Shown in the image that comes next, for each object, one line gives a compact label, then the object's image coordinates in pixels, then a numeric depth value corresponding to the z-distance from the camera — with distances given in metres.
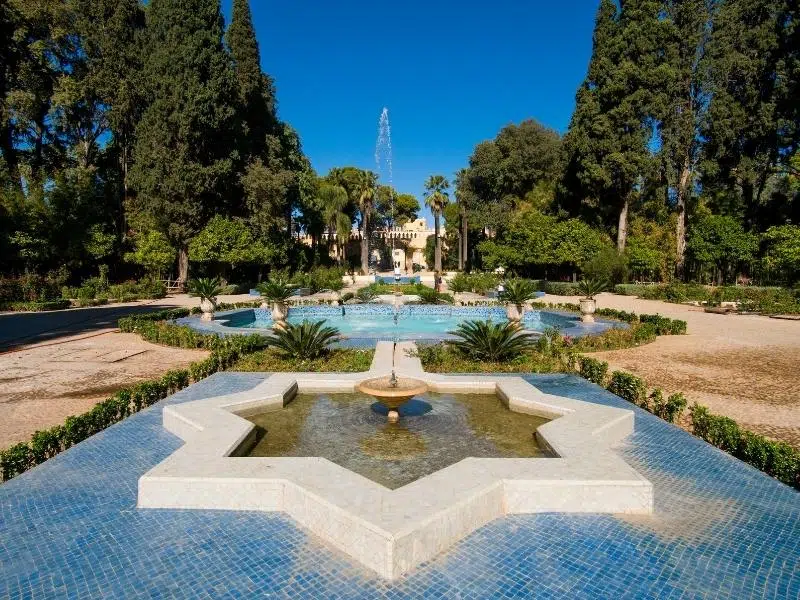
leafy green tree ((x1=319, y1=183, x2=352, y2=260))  49.81
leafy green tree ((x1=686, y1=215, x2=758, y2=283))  31.45
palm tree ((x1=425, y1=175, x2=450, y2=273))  49.00
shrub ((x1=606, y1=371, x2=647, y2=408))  8.37
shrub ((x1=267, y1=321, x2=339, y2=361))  11.71
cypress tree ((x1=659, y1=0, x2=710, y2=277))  31.23
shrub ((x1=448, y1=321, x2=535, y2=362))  11.48
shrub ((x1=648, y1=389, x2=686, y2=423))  7.48
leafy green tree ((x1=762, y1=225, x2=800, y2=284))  22.97
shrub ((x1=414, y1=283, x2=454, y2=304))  25.50
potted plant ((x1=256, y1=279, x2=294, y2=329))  16.44
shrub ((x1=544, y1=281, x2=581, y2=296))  30.47
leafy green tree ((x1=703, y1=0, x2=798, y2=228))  29.62
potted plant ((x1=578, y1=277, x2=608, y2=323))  17.91
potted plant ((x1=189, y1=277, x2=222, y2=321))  18.17
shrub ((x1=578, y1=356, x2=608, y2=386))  9.77
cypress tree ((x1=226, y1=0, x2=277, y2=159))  35.28
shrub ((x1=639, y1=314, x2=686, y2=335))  16.00
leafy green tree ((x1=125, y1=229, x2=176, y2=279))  32.62
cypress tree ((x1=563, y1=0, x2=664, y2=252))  30.66
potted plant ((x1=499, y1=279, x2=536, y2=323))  17.70
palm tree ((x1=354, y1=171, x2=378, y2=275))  49.88
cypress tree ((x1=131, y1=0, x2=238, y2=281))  30.31
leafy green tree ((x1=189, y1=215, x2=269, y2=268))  31.50
